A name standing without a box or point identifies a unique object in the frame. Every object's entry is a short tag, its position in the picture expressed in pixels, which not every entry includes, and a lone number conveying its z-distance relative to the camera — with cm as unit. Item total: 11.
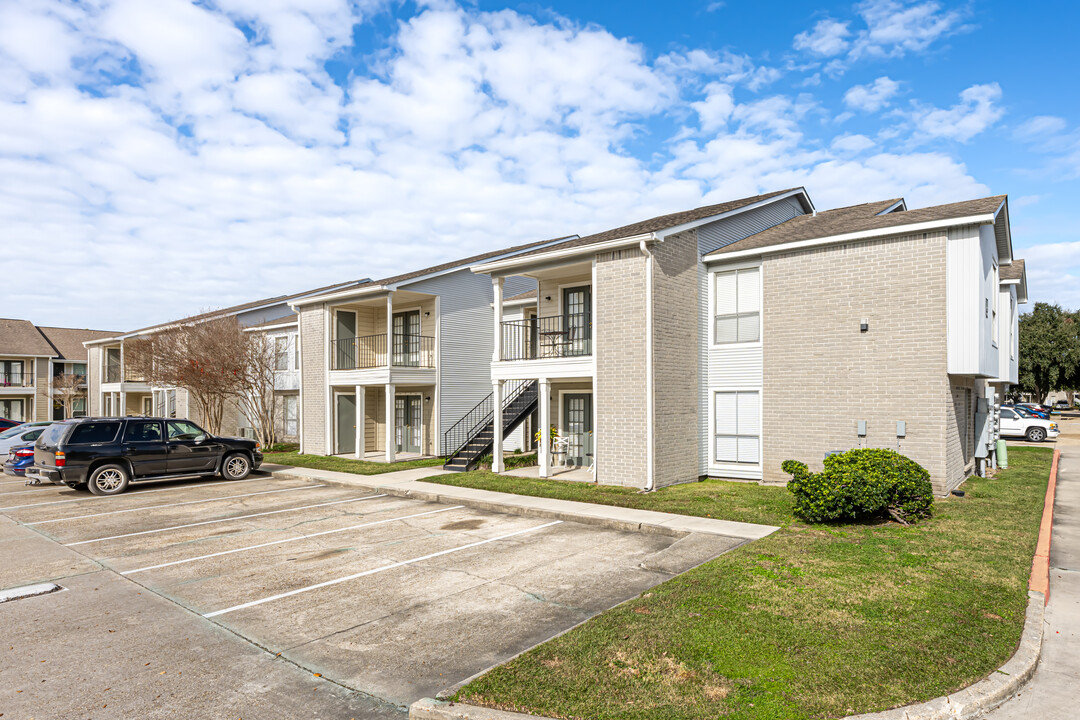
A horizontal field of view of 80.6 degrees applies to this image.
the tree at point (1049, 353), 5466
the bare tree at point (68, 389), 4266
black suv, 1509
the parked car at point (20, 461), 1850
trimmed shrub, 1036
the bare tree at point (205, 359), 2495
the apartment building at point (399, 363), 2181
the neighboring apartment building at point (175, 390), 2755
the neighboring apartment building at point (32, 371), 4162
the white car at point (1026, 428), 2875
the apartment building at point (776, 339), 1312
